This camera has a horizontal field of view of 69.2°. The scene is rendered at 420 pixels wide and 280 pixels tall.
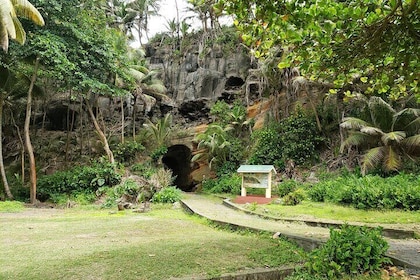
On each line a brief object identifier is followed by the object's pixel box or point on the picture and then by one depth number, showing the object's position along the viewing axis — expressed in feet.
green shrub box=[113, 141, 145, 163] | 66.21
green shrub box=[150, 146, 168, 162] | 69.31
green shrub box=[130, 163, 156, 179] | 60.08
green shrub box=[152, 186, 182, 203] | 42.01
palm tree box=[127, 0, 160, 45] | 102.53
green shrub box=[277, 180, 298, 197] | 43.86
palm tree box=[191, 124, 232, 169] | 62.85
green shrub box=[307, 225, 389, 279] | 12.00
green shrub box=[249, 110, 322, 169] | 52.54
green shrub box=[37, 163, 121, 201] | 51.21
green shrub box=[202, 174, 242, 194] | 54.34
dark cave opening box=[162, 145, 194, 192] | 82.44
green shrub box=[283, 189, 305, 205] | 36.22
